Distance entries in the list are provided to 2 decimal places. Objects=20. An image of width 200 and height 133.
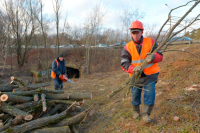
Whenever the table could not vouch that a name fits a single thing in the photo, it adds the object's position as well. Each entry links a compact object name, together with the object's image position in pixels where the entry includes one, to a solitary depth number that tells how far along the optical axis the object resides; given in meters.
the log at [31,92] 4.06
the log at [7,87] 4.50
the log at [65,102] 4.45
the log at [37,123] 2.88
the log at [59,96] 4.49
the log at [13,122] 2.91
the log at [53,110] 4.09
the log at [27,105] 3.77
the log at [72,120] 3.55
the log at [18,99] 3.72
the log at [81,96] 4.61
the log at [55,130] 3.09
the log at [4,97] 3.56
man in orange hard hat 2.79
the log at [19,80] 4.85
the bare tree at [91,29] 13.96
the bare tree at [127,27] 16.32
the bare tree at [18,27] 16.81
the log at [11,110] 3.52
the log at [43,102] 3.79
